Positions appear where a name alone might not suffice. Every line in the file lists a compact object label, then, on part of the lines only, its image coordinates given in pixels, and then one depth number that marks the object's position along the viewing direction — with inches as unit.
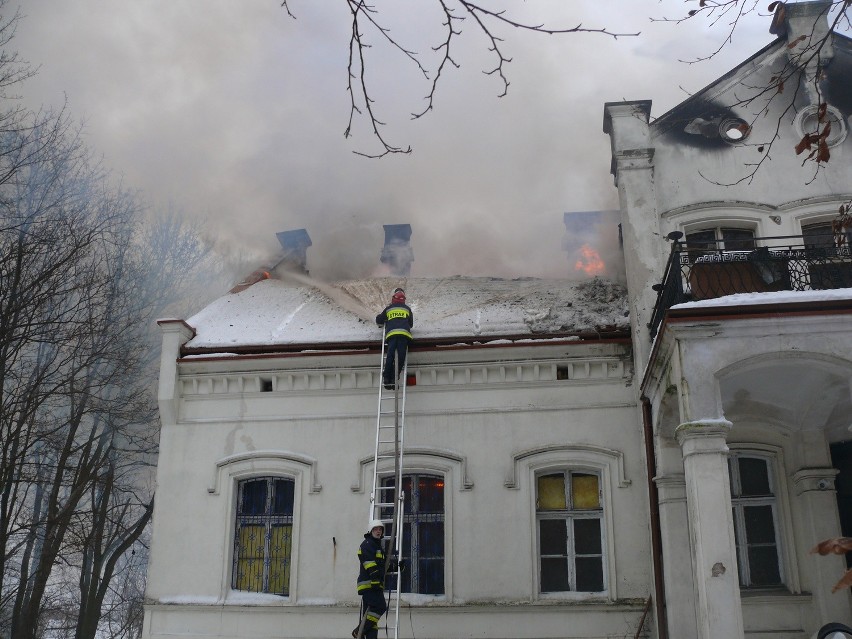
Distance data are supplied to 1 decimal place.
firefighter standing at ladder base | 363.3
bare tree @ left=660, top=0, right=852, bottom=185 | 482.0
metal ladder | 421.7
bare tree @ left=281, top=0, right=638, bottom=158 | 155.6
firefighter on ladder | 461.7
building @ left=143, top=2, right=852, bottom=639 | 419.5
